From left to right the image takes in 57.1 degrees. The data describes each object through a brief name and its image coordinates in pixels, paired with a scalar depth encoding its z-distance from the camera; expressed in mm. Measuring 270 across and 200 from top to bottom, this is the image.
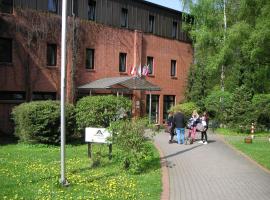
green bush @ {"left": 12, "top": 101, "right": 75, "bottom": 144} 10511
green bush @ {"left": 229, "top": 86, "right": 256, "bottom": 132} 16326
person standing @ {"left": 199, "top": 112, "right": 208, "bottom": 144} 12240
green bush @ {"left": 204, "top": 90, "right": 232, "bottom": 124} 17182
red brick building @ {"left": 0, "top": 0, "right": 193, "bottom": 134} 13676
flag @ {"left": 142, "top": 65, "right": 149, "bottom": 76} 17795
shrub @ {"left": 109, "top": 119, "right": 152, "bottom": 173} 7247
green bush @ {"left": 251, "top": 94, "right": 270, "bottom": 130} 16484
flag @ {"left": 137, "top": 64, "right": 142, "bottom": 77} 17643
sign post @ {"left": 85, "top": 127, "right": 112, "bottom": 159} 7953
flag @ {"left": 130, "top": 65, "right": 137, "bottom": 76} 17087
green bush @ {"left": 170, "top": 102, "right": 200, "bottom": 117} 18369
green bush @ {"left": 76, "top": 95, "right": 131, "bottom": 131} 8314
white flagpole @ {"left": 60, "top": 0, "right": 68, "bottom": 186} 6124
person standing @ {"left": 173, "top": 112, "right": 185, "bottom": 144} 11725
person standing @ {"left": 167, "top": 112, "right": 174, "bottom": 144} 11913
